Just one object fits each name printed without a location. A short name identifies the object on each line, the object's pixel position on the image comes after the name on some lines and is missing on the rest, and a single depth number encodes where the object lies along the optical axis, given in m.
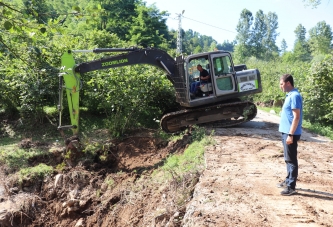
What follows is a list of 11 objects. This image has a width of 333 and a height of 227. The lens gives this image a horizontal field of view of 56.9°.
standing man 4.31
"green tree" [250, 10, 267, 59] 75.75
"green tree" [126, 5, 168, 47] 31.94
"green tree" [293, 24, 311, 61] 67.03
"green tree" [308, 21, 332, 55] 51.03
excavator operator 9.41
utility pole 32.97
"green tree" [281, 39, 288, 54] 114.78
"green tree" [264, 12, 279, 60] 80.22
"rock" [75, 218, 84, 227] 5.93
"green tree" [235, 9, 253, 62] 75.75
